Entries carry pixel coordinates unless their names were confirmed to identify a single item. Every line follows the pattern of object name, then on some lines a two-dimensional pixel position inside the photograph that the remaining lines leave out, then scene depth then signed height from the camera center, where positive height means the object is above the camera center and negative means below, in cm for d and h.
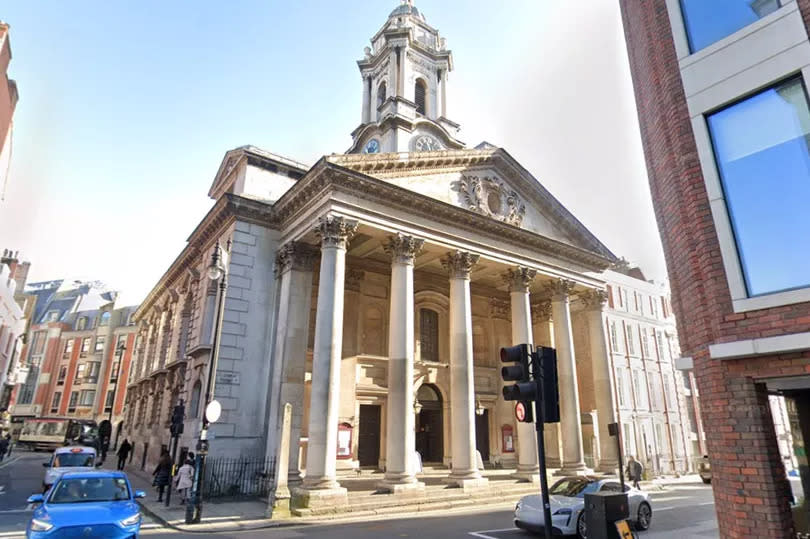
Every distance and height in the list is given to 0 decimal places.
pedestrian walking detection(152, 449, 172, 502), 1608 -168
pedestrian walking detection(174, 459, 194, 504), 1477 -173
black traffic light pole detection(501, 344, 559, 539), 688 +62
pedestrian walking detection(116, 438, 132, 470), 2453 -159
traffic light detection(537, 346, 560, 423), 690 +56
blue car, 741 -144
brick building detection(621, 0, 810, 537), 561 +271
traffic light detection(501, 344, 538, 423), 691 +61
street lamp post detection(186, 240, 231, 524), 1260 +61
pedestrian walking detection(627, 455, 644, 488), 2009 -194
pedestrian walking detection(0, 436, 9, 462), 3160 -158
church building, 1678 +495
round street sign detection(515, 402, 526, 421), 706 +17
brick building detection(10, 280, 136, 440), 5703 +685
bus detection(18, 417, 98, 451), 4338 -92
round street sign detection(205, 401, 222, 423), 1298 +28
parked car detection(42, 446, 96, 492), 1631 -128
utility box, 721 -133
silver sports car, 1100 -194
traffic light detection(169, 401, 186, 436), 1523 +5
